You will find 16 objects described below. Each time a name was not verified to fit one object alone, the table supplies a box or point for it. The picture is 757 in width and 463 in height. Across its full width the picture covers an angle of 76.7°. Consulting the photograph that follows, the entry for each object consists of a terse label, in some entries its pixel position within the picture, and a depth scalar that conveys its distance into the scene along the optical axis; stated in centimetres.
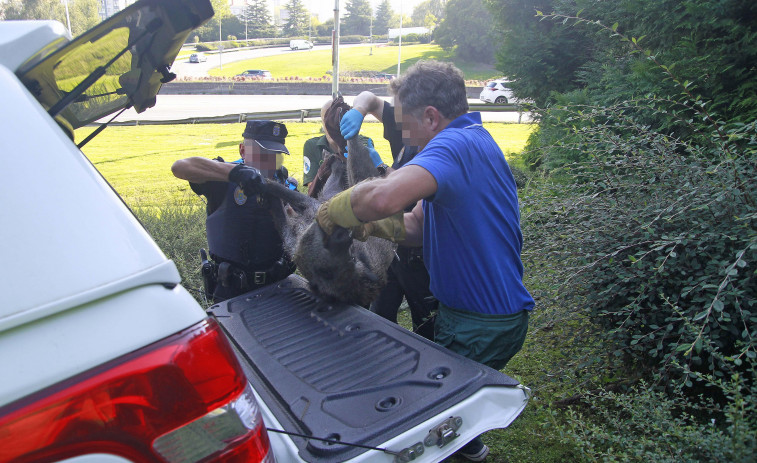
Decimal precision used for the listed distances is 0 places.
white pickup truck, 96
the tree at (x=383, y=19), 9088
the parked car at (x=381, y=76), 4134
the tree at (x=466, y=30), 5144
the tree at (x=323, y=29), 8979
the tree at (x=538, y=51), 738
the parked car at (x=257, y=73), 4699
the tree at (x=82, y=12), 4430
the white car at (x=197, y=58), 5856
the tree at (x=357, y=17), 8738
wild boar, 258
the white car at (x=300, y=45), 7256
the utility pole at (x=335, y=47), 1292
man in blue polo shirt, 209
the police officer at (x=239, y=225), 330
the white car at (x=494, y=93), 2943
